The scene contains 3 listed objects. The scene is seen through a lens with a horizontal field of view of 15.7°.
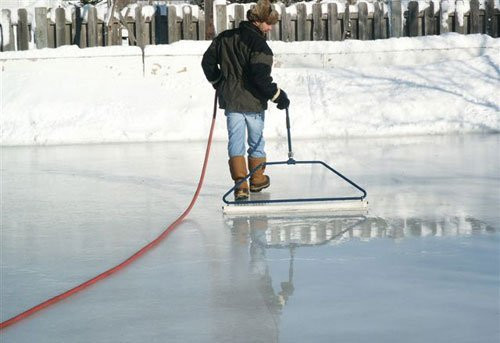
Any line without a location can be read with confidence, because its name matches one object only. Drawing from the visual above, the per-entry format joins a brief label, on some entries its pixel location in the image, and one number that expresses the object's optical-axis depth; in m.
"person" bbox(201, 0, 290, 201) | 14.22
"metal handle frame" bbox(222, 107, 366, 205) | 13.46
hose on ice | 7.81
